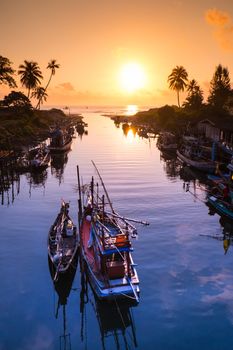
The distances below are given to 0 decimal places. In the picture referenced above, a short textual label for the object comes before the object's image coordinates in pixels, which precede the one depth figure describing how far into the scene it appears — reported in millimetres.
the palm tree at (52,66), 119062
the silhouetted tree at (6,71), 91000
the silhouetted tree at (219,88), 108219
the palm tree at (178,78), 124688
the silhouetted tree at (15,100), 111188
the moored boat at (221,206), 35712
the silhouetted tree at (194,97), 116425
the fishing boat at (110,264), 20297
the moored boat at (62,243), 23409
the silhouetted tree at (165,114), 122012
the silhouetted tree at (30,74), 107000
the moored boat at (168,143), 85625
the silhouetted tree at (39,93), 131225
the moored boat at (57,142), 78625
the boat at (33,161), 59156
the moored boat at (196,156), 57594
